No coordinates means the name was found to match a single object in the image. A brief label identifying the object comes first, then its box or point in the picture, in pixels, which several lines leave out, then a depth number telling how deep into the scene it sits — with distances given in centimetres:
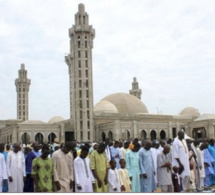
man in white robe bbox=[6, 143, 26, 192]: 871
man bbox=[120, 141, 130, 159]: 1198
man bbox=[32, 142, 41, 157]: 944
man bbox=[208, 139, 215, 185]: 1135
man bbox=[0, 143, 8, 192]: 923
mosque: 4588
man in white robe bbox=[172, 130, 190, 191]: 845
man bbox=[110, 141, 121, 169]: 1126
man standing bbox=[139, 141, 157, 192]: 882
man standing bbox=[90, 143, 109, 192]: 728
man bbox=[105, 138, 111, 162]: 1019
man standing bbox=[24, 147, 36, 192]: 885
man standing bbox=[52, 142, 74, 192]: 697
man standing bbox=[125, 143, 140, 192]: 878
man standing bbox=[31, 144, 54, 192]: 687
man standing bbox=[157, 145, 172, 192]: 838
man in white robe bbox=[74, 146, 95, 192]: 701
